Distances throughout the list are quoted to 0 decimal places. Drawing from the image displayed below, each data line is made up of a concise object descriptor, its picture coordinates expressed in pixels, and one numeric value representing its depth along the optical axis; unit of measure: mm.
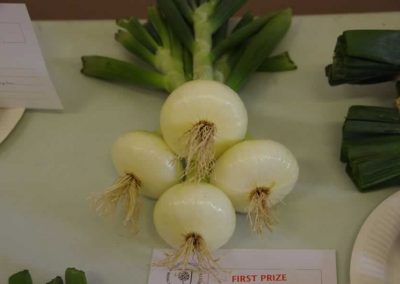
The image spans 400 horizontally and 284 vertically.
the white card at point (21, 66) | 642
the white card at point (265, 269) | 604
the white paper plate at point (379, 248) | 589
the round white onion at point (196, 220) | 576
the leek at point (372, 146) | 647
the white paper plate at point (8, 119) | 770
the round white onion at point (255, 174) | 594
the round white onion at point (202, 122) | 586
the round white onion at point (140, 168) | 621
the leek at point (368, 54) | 687
